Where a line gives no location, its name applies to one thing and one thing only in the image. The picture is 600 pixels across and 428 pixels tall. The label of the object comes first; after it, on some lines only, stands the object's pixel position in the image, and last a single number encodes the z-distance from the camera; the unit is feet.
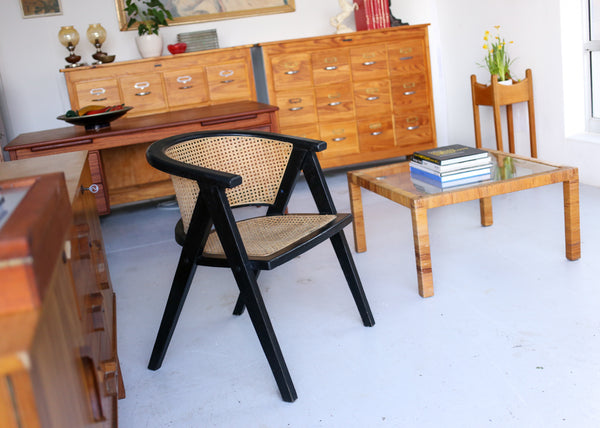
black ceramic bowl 12.11
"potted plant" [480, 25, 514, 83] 13.61
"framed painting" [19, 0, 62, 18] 15.44
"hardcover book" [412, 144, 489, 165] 8.32
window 12.10
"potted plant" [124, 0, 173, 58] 15.17
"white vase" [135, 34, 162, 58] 15.15
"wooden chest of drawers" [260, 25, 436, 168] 15.14
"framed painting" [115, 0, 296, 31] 16.06
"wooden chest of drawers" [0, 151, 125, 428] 2.11
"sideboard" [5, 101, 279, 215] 11.62
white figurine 16.19
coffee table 7.60
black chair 5.75
